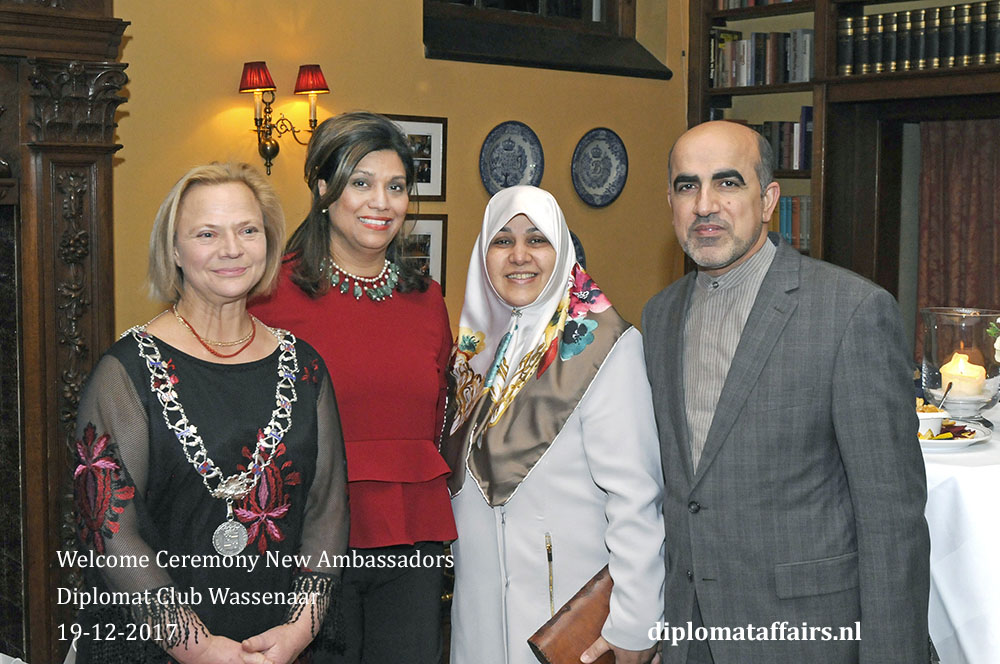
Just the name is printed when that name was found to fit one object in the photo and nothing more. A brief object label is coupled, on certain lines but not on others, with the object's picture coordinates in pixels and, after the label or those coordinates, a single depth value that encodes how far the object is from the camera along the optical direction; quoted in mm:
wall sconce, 4453
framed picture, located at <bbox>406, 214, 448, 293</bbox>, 5059
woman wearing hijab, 2000
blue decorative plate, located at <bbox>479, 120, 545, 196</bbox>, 5312
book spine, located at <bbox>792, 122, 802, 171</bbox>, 5746
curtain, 5484
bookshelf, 5238
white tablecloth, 2145
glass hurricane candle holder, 2504
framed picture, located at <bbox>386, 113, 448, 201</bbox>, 5047
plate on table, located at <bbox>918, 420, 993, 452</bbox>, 2299
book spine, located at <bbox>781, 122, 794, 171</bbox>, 5793
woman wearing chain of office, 1824
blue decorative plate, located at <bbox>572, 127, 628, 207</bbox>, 5738
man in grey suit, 1778
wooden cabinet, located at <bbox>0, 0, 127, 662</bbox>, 3355
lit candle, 2512
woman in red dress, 2213
